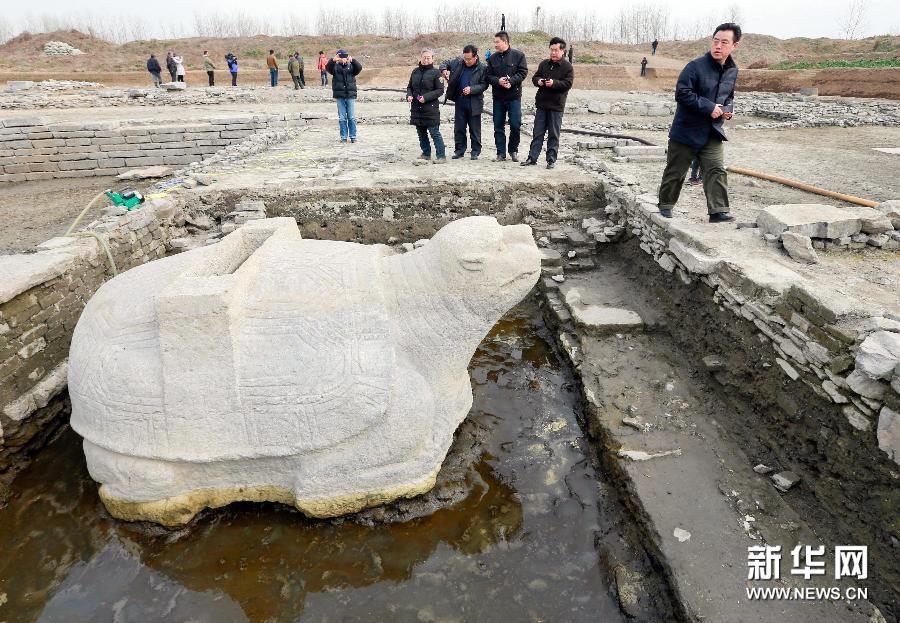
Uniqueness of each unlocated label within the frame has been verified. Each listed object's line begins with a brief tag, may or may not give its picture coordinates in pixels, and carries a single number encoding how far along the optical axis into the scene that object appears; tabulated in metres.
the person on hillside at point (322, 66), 19.92
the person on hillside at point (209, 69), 20.41
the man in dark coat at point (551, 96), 6.79
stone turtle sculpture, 2.78
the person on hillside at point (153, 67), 19.51
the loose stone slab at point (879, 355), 2.45
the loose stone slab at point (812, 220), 4.34
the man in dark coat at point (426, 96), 7.58
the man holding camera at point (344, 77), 8.78
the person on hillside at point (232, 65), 21.12
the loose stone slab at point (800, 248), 4.13
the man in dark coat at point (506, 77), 7.16
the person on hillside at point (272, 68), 20.36
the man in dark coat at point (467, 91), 7.46
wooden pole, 5.56
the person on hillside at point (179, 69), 20.23
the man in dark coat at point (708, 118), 4.39
